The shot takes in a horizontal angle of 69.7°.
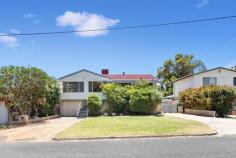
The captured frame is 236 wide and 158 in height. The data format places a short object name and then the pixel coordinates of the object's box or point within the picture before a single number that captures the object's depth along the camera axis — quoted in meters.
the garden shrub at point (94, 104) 20.37
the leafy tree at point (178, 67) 37.38
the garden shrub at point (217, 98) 18.17
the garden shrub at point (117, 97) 20.39
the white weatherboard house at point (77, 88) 22.02
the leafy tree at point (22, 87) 16.33
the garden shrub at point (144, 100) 19.56
